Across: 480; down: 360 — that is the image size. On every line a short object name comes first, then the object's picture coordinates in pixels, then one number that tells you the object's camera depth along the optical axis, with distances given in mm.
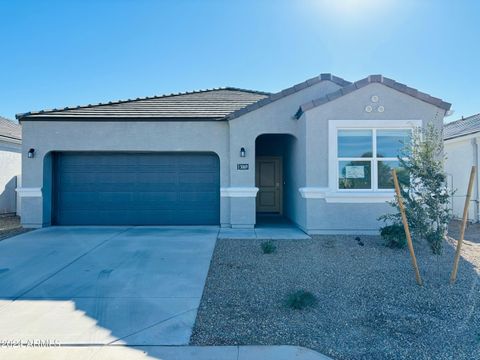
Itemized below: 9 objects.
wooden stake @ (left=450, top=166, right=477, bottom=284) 5252
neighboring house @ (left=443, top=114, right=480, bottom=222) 12344
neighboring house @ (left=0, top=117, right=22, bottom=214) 14406
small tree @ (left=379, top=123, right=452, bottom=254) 5767
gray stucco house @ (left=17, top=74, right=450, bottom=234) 10430
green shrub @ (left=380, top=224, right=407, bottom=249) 7465
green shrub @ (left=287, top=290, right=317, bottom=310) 4484
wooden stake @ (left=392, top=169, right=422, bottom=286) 5273
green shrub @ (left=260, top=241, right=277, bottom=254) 7225
